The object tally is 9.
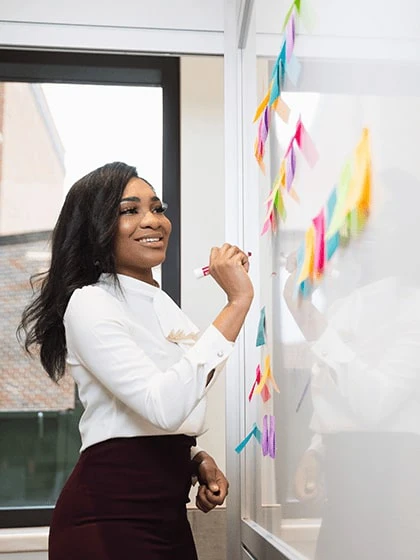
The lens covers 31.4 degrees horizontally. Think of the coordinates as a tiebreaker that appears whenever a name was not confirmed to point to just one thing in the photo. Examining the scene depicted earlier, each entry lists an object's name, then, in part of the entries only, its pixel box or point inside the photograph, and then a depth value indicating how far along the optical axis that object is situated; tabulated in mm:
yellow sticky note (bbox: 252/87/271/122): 1324
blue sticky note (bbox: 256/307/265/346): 1407
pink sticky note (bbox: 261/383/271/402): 1340
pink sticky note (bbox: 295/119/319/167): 931
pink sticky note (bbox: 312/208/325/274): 857
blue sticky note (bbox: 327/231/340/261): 778
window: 2127
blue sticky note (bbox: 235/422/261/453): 1486
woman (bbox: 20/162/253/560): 1146
